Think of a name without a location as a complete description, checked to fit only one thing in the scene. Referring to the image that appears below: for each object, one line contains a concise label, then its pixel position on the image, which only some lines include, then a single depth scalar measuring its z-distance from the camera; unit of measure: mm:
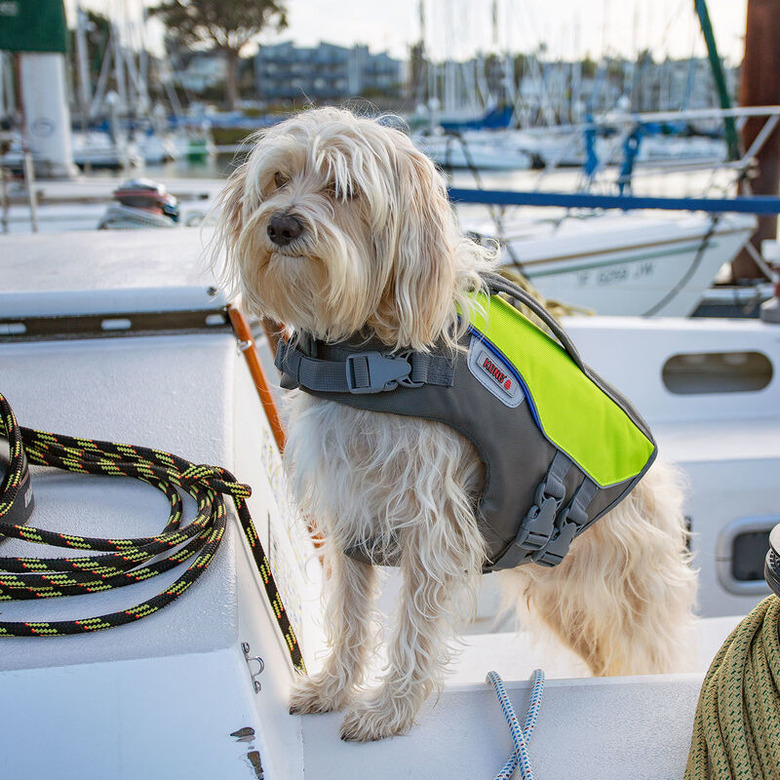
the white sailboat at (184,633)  1133
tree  52000
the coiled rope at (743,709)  1300
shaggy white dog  1557
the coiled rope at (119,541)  1217
